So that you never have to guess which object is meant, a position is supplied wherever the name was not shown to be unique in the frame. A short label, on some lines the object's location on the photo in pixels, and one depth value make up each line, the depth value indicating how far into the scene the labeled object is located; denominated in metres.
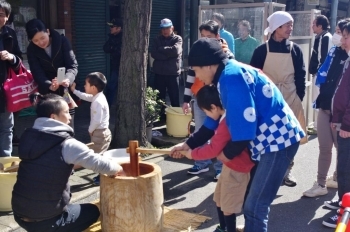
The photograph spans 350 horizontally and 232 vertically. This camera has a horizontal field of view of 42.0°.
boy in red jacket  3.31
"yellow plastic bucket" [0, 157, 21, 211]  4.17
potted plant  6.82
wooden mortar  3.67
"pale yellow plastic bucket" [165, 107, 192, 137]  7.18
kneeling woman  3.27
